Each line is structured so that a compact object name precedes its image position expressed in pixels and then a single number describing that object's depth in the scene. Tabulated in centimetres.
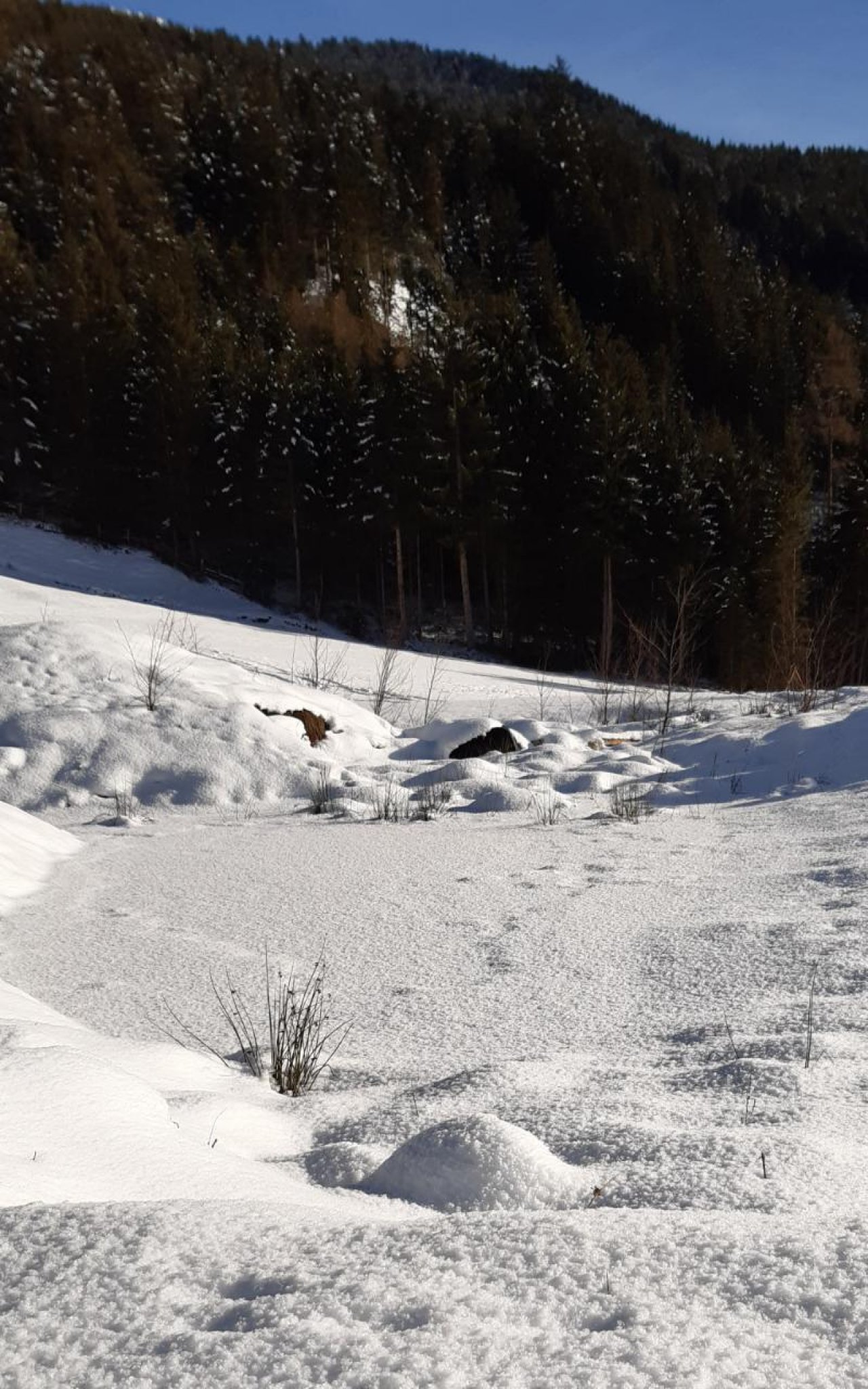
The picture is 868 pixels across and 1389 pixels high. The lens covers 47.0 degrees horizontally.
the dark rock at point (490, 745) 1011
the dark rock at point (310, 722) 945
